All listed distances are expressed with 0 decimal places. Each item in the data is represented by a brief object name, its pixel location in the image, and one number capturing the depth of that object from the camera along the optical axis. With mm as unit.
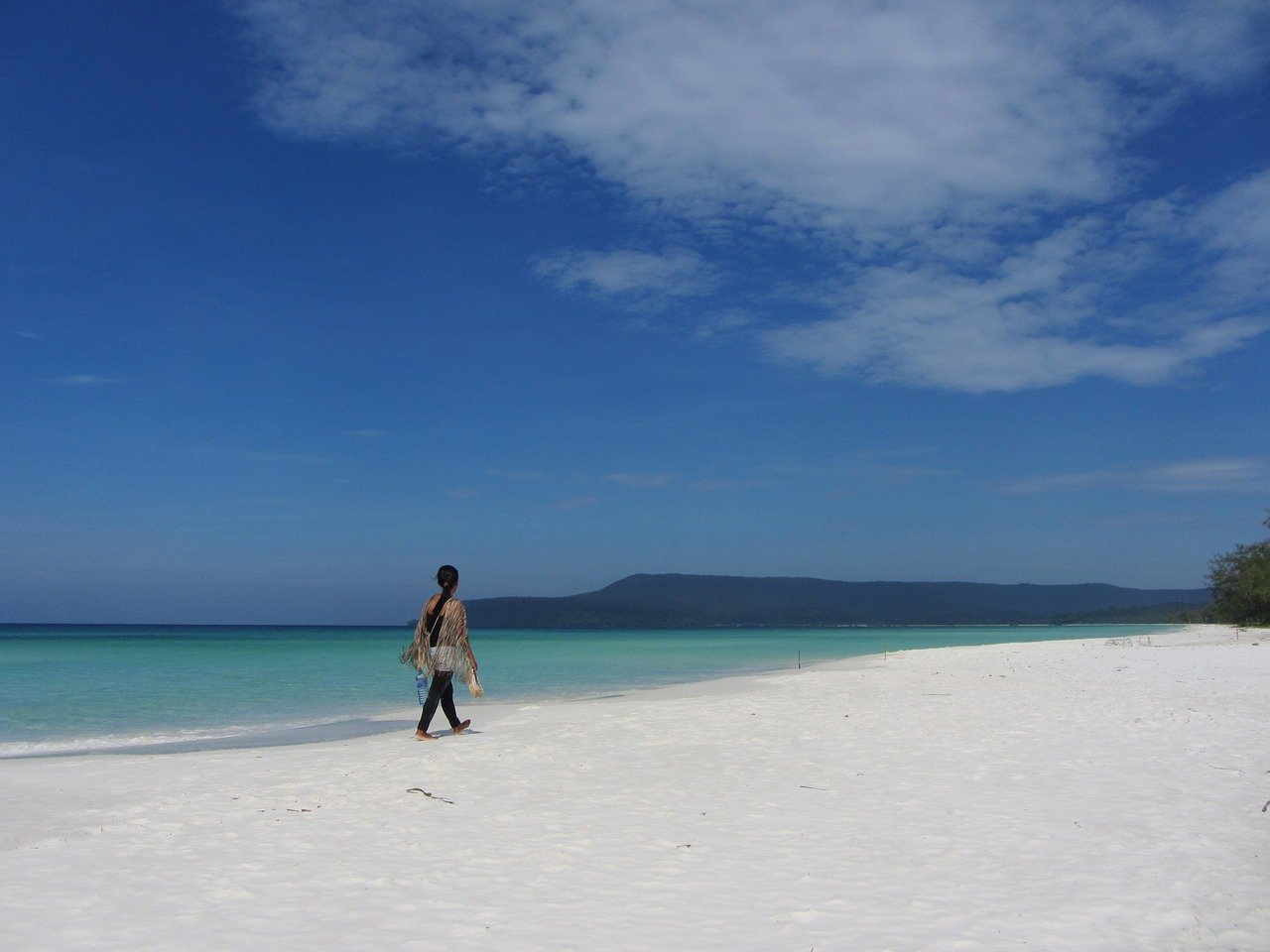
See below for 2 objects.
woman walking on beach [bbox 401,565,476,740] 10891
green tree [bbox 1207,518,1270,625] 58938
